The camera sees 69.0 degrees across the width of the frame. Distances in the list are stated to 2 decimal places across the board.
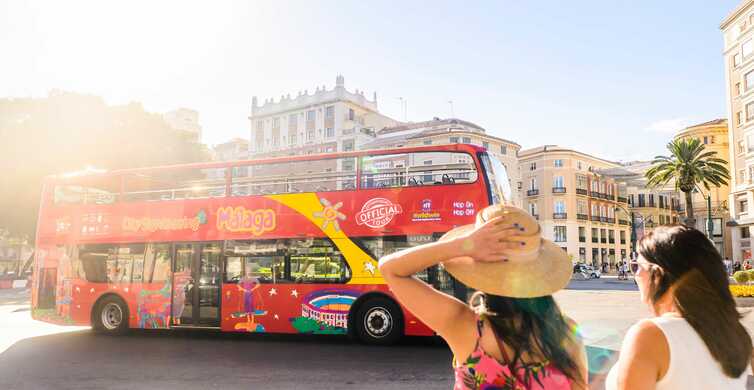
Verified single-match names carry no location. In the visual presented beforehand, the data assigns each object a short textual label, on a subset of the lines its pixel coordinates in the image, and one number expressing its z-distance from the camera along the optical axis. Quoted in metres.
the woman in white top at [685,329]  1.87
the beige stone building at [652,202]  74.06
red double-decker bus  10.35
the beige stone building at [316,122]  69.19
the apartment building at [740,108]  41.97
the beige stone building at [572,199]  66.19
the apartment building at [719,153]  60.97
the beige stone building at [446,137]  59.25
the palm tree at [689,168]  37.59
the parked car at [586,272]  47.97
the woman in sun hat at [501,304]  1.90
